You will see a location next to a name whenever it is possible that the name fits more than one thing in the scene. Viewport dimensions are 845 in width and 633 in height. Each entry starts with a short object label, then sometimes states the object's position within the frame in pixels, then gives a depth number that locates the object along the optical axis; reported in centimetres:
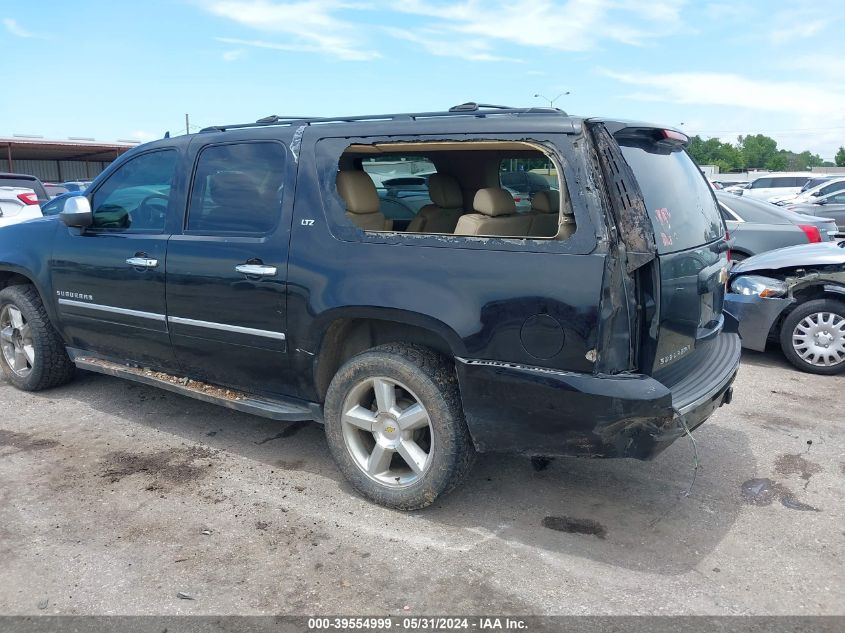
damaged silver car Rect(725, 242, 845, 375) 609
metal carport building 3800
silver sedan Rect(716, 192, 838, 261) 845
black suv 308
